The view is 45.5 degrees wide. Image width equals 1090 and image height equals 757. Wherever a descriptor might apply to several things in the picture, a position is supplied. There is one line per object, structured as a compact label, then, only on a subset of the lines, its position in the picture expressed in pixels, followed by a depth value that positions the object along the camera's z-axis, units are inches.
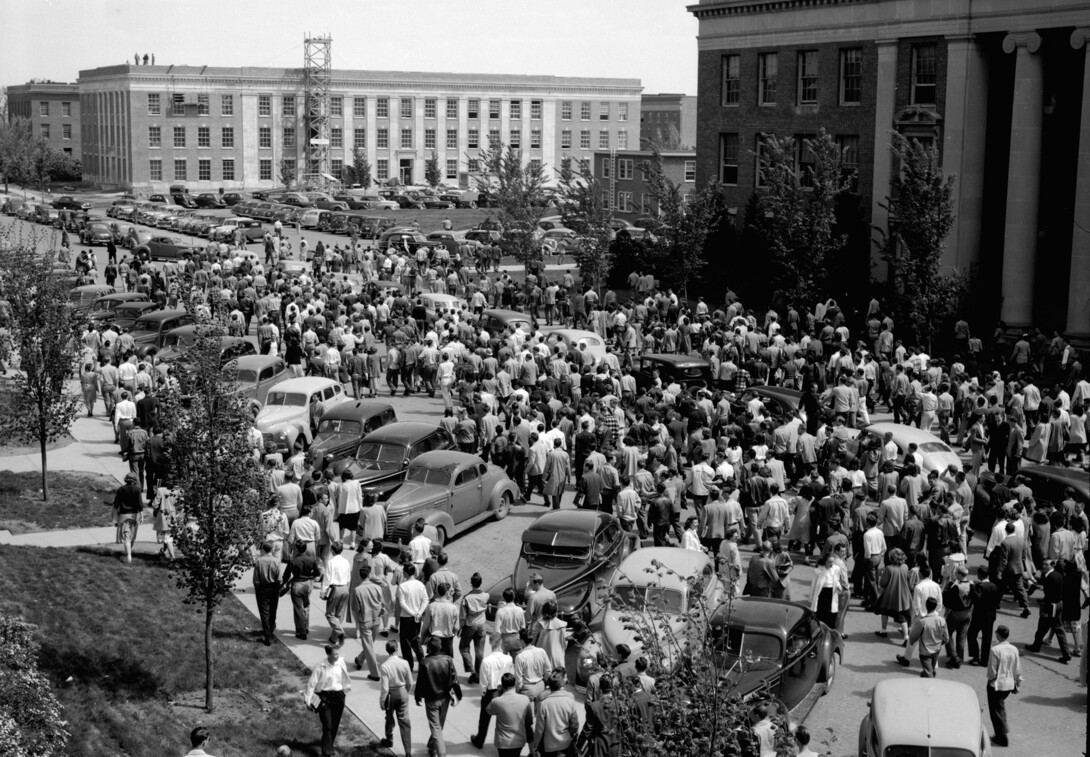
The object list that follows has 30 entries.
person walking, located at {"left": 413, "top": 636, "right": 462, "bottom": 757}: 615.8
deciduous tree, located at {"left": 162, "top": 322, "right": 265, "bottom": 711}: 677.9
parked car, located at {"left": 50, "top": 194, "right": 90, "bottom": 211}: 3646.7
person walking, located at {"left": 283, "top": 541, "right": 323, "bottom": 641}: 768.9
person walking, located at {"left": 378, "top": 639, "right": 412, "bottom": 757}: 616.1
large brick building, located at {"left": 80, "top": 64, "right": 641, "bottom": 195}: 4702.3
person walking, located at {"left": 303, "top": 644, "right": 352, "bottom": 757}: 613.0
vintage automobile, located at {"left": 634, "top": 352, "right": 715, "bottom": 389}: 1283.2
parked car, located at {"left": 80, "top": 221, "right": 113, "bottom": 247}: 2765.7
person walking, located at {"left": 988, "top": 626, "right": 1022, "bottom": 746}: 644.1
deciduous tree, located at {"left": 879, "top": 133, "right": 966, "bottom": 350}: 1553.9
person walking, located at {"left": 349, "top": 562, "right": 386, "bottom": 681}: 713.0
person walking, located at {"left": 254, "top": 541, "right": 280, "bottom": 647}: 745.0
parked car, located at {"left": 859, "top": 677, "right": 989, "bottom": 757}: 551.2
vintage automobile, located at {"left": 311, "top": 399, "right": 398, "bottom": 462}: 1074.7
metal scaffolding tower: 4886.8
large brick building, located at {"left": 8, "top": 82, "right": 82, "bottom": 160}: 5679.1
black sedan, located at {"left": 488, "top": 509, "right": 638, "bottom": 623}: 785.6
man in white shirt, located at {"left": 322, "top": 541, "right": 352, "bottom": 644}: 751.7
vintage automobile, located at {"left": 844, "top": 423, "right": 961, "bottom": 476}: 991.6
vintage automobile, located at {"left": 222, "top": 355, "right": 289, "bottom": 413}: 1232.8
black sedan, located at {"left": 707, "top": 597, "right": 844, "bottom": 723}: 643.5
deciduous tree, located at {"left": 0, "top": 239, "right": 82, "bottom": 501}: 1019.9
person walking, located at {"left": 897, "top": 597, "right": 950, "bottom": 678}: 698.8
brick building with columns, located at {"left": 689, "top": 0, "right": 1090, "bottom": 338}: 1658.5
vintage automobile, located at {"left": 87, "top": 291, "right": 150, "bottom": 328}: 1634.6
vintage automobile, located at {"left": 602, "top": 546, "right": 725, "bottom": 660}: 699.4
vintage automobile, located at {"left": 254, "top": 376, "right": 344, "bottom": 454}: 1151.0
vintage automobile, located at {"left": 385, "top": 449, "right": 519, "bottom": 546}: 917.2
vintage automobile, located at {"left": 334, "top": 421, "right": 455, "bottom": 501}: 992.2
